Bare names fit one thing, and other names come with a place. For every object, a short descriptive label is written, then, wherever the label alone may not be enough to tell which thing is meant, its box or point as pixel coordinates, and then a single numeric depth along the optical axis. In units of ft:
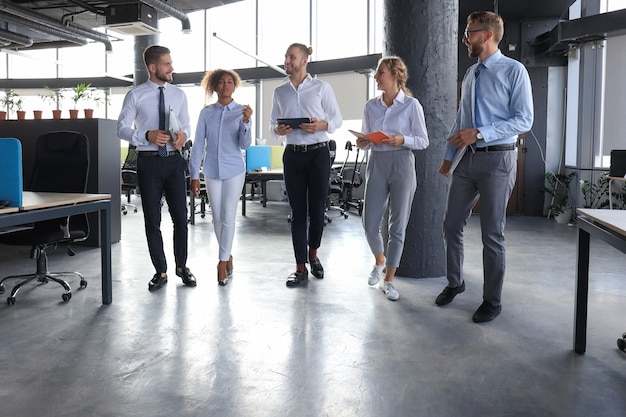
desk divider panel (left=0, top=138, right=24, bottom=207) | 9.52
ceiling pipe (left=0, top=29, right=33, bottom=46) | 34.76
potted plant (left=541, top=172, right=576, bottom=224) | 28.66
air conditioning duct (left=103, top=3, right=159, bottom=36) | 30.71
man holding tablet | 13.10
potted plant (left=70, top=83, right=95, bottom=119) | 22.54
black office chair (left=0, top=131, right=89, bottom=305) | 13.14
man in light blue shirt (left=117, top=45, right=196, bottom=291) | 12.73
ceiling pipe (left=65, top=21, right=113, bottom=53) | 35.04
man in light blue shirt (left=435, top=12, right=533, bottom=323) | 10.51
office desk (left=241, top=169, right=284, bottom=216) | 26.66
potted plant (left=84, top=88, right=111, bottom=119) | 19.86
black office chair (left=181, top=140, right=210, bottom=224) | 26.30
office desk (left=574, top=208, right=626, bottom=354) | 8.30
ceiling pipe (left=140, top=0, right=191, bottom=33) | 29.55
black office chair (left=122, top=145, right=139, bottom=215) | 31.48
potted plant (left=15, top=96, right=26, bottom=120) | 20.69
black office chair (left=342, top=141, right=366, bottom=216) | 29.32
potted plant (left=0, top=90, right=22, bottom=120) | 26.11
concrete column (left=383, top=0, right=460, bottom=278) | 14.48
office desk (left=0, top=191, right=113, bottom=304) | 9.57
